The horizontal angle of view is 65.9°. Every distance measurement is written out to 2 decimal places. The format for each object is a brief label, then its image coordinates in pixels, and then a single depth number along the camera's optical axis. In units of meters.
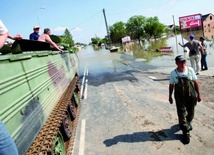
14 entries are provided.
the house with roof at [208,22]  60.29
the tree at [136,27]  79.17
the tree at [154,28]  76.73
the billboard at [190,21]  22.38
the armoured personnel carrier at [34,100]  1.97
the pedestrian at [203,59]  8.55
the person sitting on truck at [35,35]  5.24
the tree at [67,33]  83.05
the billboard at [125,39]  49.49
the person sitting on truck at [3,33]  1.52
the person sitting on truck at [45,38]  4.69
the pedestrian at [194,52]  7.81
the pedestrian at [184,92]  3.34
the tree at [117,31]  80.73
